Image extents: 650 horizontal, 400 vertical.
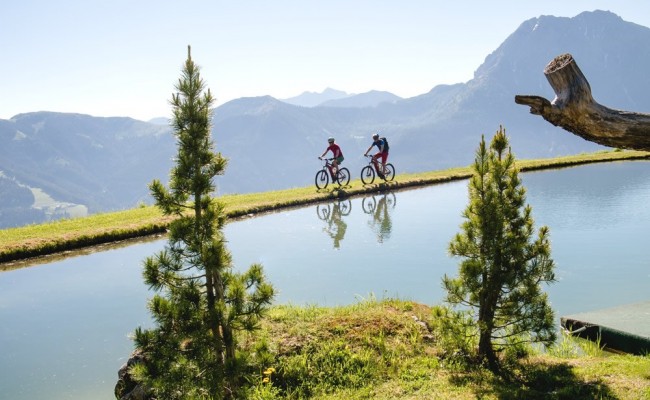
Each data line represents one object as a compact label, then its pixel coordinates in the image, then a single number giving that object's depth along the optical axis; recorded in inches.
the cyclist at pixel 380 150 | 1215.6
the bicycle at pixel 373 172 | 1237.5
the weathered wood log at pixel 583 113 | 210.8
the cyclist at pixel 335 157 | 1173.5
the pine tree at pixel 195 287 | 245.1
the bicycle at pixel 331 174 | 1192.5
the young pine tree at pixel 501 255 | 286.5
